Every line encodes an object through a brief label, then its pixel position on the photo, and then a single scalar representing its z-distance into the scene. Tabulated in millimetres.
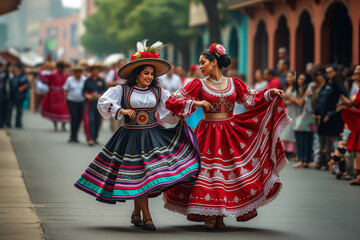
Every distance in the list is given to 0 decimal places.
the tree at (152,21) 41906
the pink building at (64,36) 114500
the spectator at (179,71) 26891
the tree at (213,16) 31250
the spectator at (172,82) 23906
